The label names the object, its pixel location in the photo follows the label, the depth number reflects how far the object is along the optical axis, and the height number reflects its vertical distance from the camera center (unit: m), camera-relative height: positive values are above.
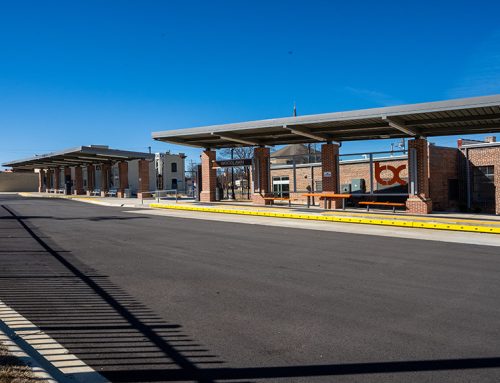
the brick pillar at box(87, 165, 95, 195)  49.91 +0.96
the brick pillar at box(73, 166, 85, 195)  53.16 +0.93
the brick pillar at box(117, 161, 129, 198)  42.34 +1.14
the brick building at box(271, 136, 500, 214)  23.27 +0.12
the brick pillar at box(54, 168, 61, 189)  61.44 +1.86
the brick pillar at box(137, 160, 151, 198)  38.36 +1.10
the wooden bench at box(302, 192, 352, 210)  21.73 -0.74
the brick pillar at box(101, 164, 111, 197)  46.53 +0.97
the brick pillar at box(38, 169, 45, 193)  70.11 +1.54
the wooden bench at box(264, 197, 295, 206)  25.96 -0.90
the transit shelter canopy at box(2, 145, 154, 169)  37.53 +3.21
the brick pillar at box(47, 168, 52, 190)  65.89 +1.74
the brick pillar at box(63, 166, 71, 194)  56.52 +2.35
